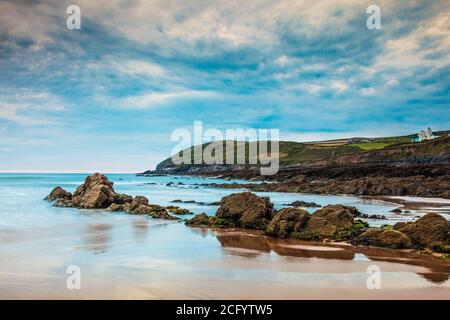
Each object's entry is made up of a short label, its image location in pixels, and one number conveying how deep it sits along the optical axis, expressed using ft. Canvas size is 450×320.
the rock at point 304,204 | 105.91
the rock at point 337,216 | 57.00
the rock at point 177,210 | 95.25
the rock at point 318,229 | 55.11
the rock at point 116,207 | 99.82
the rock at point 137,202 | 97.55
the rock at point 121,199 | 110.93
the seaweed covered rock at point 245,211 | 66.85
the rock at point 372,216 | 77.33
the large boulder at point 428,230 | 47.16
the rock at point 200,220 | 71.72
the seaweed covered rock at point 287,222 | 57.41
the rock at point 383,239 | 47.65
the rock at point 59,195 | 125.80
